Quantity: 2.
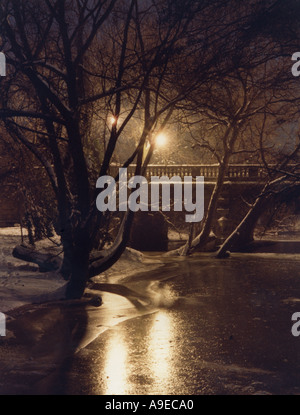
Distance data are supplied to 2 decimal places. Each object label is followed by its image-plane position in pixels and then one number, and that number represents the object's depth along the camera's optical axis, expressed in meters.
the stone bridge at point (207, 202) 30.97
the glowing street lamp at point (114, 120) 13.41
